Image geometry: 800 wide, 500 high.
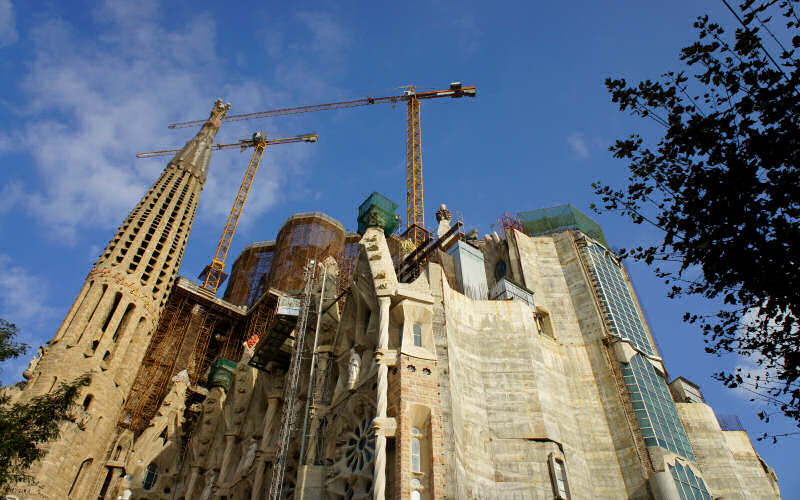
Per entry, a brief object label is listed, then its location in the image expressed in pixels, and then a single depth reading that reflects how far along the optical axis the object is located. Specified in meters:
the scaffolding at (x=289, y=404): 24.16
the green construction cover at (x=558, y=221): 37.28
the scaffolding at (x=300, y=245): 61.62
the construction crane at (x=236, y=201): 73.19
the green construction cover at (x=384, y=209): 38.57
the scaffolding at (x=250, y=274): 67.06
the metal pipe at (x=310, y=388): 23.42
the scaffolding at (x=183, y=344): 48.00
